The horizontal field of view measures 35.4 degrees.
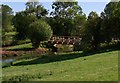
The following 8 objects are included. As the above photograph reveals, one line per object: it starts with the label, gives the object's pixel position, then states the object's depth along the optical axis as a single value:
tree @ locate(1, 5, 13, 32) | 58.70
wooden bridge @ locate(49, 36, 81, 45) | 40.49
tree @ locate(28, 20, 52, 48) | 40.99
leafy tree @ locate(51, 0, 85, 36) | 52.21
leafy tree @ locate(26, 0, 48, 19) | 54.02
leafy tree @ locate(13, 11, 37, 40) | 49.98
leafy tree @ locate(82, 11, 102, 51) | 26.29
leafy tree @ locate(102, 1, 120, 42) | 25.75
